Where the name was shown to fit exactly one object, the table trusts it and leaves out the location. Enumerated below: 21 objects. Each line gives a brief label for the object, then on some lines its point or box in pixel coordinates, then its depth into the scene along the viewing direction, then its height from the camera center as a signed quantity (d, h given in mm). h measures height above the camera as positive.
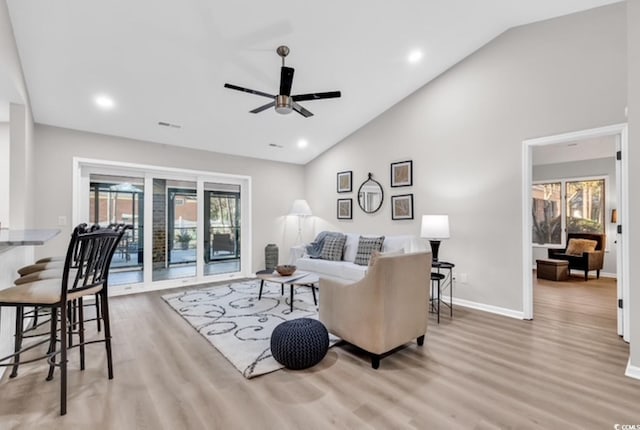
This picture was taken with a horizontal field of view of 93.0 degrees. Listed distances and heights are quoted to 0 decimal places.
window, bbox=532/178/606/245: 6621 +162
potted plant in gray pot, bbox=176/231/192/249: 5480 -411
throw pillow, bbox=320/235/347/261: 5230 -562
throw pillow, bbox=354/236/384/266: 4770 -505
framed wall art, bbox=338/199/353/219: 5918 +157
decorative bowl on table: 4086 -737
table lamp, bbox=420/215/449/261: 3979 -175
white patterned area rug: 2645 -1216
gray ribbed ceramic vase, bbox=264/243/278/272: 6285 -833
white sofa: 4617 -765
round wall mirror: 5410 +370
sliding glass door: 4797 -29
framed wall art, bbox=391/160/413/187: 4922 +699
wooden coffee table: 3863 -827
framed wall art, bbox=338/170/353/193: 5902 +681
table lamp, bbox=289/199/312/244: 6355 +147
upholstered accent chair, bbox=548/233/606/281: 6020 -762
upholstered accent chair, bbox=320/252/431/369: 2402 -757
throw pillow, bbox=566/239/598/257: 6125 -632
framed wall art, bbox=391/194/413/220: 4910 +150
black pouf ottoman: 2395 -1034
